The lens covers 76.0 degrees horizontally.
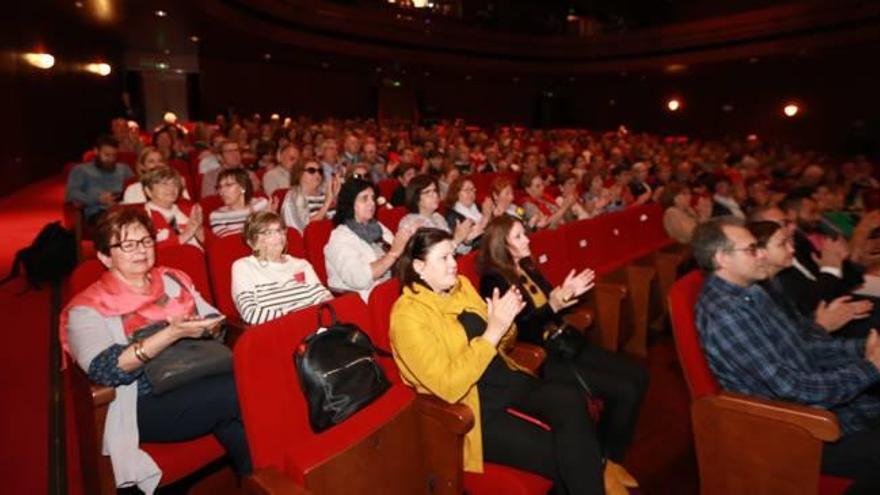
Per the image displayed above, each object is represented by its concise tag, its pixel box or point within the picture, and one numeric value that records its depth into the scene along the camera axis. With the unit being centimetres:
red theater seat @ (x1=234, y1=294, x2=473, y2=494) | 145
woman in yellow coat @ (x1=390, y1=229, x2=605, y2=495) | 178
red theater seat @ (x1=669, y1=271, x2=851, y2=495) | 179
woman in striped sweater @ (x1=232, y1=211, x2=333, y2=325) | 234
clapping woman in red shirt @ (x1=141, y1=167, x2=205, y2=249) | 313
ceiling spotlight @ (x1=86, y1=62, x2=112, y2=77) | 1079
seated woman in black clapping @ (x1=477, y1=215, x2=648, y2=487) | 230
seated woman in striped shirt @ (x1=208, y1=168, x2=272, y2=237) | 352
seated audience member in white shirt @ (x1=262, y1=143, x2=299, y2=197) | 530
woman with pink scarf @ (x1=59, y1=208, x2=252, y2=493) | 176
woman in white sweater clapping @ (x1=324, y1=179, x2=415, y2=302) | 283
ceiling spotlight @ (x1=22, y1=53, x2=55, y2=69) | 766
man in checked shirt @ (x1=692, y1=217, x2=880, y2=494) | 188
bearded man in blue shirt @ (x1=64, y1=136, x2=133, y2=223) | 454
